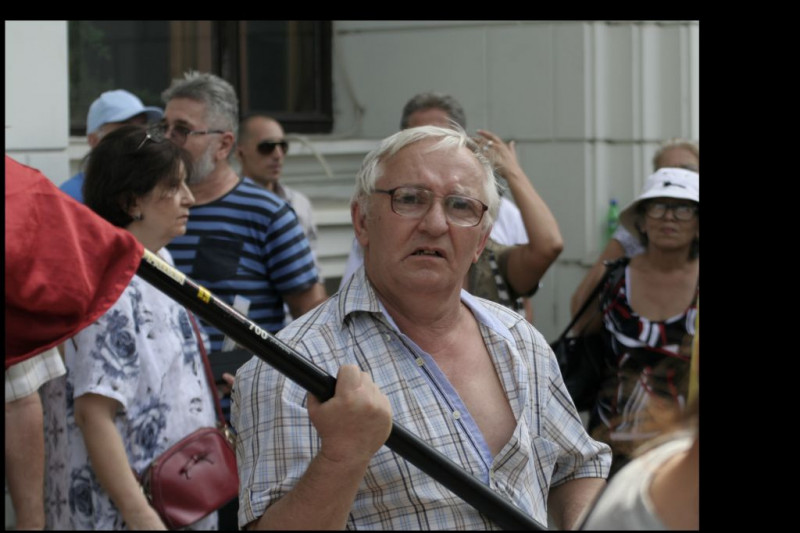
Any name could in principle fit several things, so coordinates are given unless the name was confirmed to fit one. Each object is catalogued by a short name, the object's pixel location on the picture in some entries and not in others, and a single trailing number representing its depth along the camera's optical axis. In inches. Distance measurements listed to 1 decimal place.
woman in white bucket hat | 174.6
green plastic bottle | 270.5
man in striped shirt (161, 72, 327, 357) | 165.0
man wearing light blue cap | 199.5
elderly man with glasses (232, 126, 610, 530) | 84.0
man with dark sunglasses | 215.6
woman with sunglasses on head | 126.8
